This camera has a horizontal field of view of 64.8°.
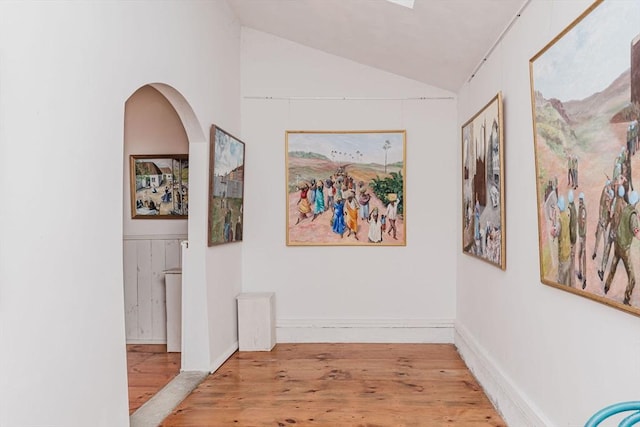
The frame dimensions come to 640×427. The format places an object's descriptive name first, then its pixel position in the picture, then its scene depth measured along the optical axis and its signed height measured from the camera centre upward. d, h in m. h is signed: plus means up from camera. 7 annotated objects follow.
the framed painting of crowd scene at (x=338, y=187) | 5.05 +0.33
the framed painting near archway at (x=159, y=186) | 4.91 +0.34
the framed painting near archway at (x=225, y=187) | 4.02 +0.29
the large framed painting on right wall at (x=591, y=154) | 1.68 +0.24
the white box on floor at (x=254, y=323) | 4.69 -0.96
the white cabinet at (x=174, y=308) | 4.56 -0.80
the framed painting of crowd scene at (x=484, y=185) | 3.20 +0.24
